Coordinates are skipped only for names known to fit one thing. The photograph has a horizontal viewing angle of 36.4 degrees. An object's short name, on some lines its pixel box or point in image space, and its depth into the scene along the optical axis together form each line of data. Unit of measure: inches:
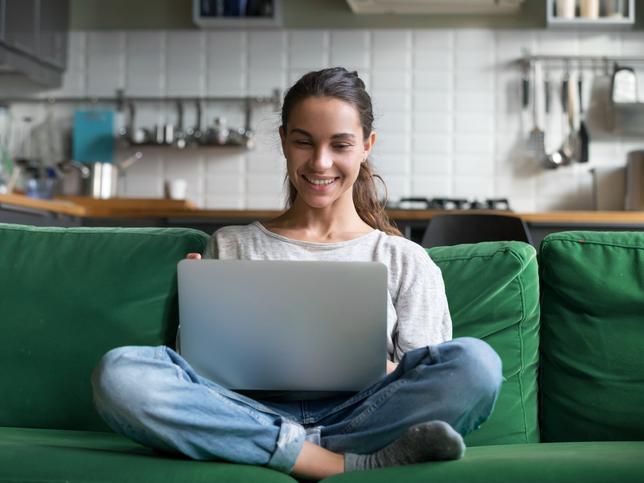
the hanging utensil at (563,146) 193.6
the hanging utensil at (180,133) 198.4
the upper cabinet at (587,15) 189.3
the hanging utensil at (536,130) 194.9
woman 60.2
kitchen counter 165.3
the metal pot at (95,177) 196.7
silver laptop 62.8
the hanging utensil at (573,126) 194.4
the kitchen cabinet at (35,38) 181.9
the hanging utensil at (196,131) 198.7
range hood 188.4
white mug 197.2
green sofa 73.3
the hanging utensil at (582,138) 193.3
